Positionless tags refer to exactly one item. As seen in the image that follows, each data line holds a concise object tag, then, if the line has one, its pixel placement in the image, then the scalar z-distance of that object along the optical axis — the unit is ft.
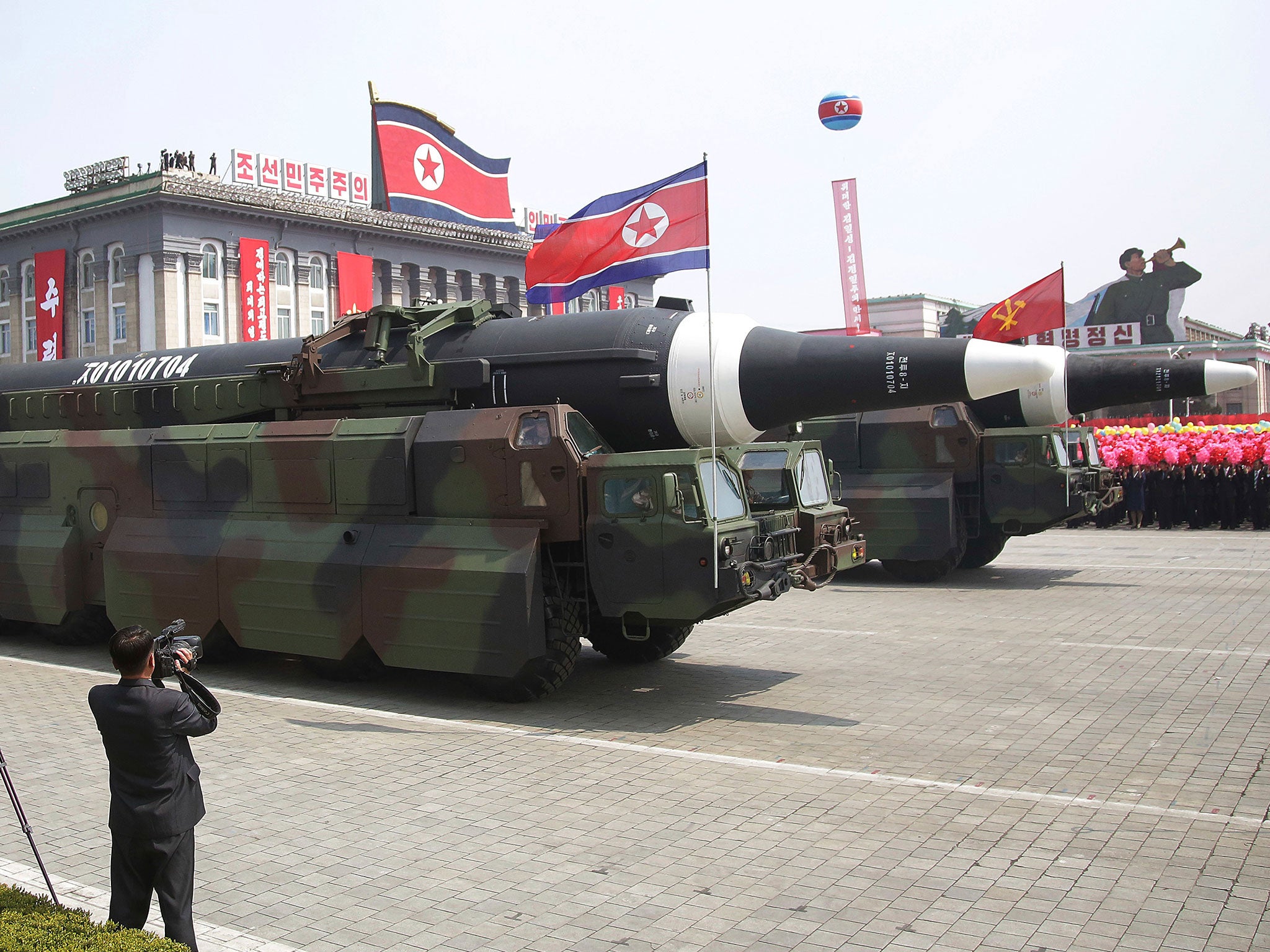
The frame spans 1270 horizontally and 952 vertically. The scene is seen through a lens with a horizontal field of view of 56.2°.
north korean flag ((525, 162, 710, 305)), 31.91
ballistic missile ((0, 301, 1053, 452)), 29.71
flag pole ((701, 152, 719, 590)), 28.29
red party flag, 55.72
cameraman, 14.14
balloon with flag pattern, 110.83
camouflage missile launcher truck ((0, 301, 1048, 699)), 29.37
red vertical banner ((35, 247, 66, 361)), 143.43
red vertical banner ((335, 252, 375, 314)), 147.13
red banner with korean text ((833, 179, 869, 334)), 106.22
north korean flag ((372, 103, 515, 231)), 143.95
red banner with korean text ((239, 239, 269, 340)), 136.26
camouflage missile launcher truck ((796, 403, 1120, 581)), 52.24
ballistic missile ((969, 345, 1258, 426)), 46.01
